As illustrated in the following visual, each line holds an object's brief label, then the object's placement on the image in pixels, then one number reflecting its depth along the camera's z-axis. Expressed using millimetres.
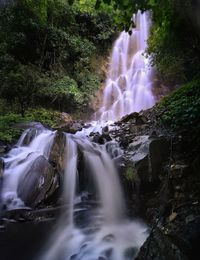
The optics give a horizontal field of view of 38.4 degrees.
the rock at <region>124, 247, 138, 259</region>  4105
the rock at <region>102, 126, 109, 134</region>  8914
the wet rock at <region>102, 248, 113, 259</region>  4215
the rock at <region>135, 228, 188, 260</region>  3075
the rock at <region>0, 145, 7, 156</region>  7134
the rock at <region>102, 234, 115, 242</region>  4656
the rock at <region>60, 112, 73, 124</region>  11939
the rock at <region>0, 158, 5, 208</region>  6214
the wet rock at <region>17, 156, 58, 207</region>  5891
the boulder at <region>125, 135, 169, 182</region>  5574
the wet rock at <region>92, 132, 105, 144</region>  7755
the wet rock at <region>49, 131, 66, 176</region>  6656
